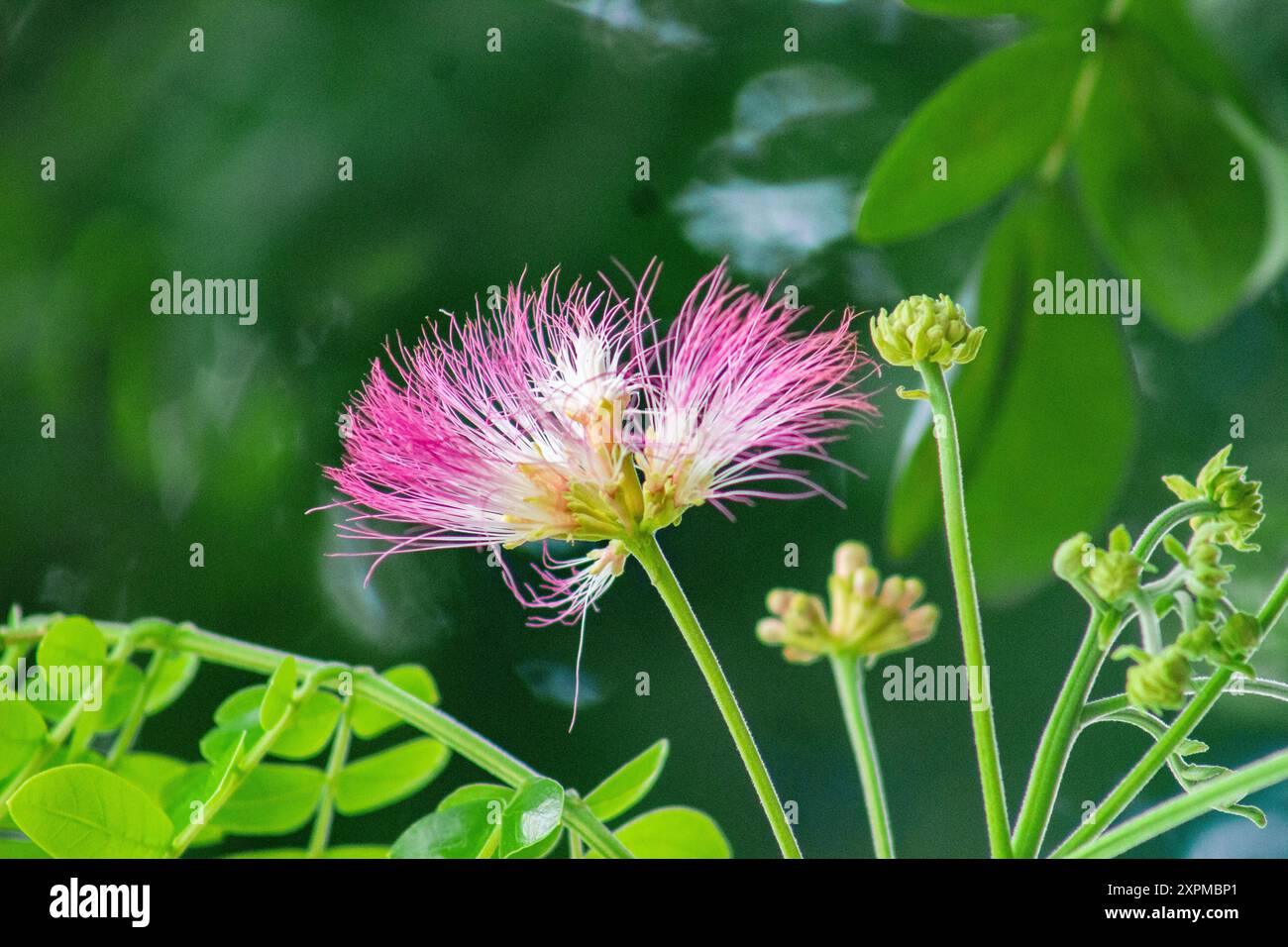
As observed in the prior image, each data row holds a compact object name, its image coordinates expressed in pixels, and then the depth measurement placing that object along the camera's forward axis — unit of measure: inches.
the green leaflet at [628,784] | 19.2
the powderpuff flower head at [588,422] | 18.0
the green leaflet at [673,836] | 19.6
